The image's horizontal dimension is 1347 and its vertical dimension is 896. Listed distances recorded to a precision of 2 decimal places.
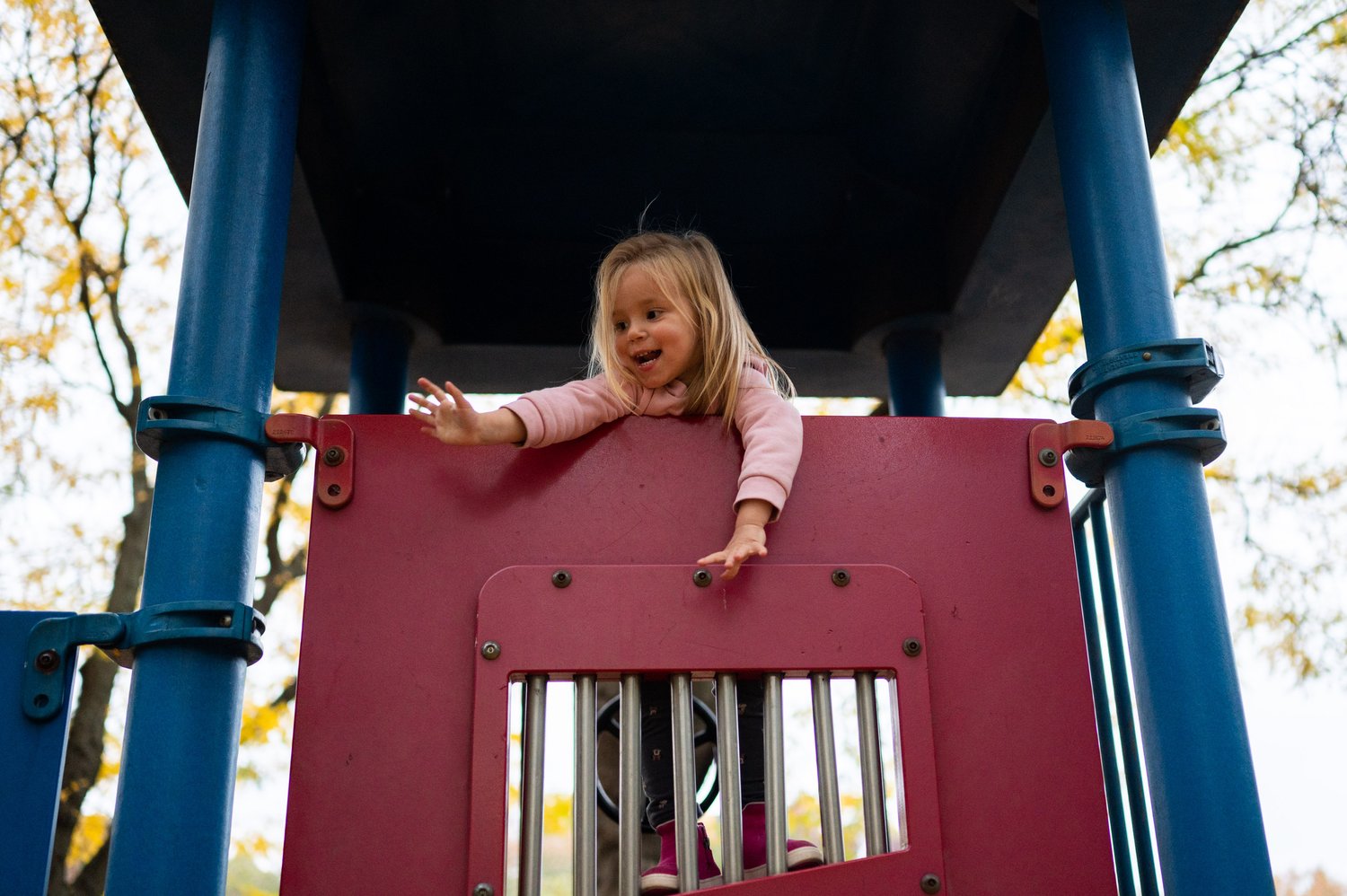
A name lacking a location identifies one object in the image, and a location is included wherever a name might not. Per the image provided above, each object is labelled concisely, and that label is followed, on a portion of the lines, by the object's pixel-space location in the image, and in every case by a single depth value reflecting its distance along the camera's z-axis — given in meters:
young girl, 2.32
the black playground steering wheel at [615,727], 2.38
